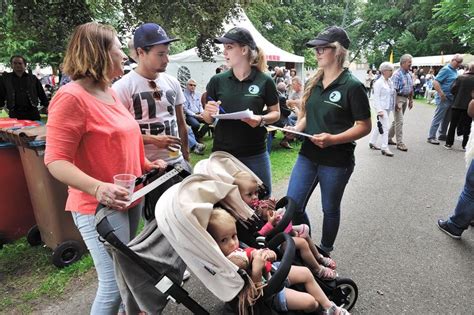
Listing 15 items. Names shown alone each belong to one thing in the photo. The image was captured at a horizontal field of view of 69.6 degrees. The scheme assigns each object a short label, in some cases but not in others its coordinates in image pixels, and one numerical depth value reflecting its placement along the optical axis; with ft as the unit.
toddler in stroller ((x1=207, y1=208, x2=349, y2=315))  5.89
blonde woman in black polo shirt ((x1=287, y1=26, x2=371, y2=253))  8.93
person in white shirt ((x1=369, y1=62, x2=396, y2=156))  24.52
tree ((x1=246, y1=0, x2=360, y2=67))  107.45
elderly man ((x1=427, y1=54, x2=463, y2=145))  27.99
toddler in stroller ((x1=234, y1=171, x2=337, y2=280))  8.13
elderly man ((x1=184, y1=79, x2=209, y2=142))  28.37
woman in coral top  5.61
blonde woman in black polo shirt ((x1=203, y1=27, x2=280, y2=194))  9.78
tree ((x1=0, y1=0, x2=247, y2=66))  21.97
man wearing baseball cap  8.43
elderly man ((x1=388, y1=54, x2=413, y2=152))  26.01
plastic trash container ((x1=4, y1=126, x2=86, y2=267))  10.54
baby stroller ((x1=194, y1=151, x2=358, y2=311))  7.40
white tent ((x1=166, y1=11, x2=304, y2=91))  45.15
